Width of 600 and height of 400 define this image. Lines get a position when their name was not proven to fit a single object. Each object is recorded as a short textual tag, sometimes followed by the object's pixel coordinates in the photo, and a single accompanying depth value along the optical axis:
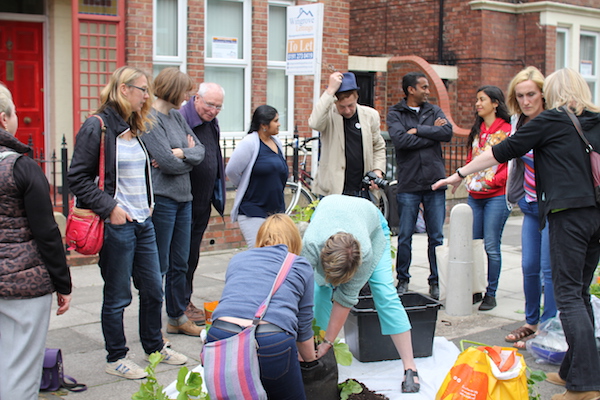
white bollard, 6.25
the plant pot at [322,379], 3.88
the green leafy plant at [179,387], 3.40
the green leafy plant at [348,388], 4.12
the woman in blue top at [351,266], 3.70
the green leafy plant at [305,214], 6.34
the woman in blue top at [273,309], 3.25
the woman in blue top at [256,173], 5.60
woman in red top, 6.37
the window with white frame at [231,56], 10.84
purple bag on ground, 4.31
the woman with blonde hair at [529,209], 5.32
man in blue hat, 6.27
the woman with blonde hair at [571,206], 4.22
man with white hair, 5.61
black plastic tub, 4.85
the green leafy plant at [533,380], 4.05
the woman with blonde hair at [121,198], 4.32
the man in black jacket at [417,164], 6.58
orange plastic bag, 3.79
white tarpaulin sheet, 4.38
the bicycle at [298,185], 9.47
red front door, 10.07
